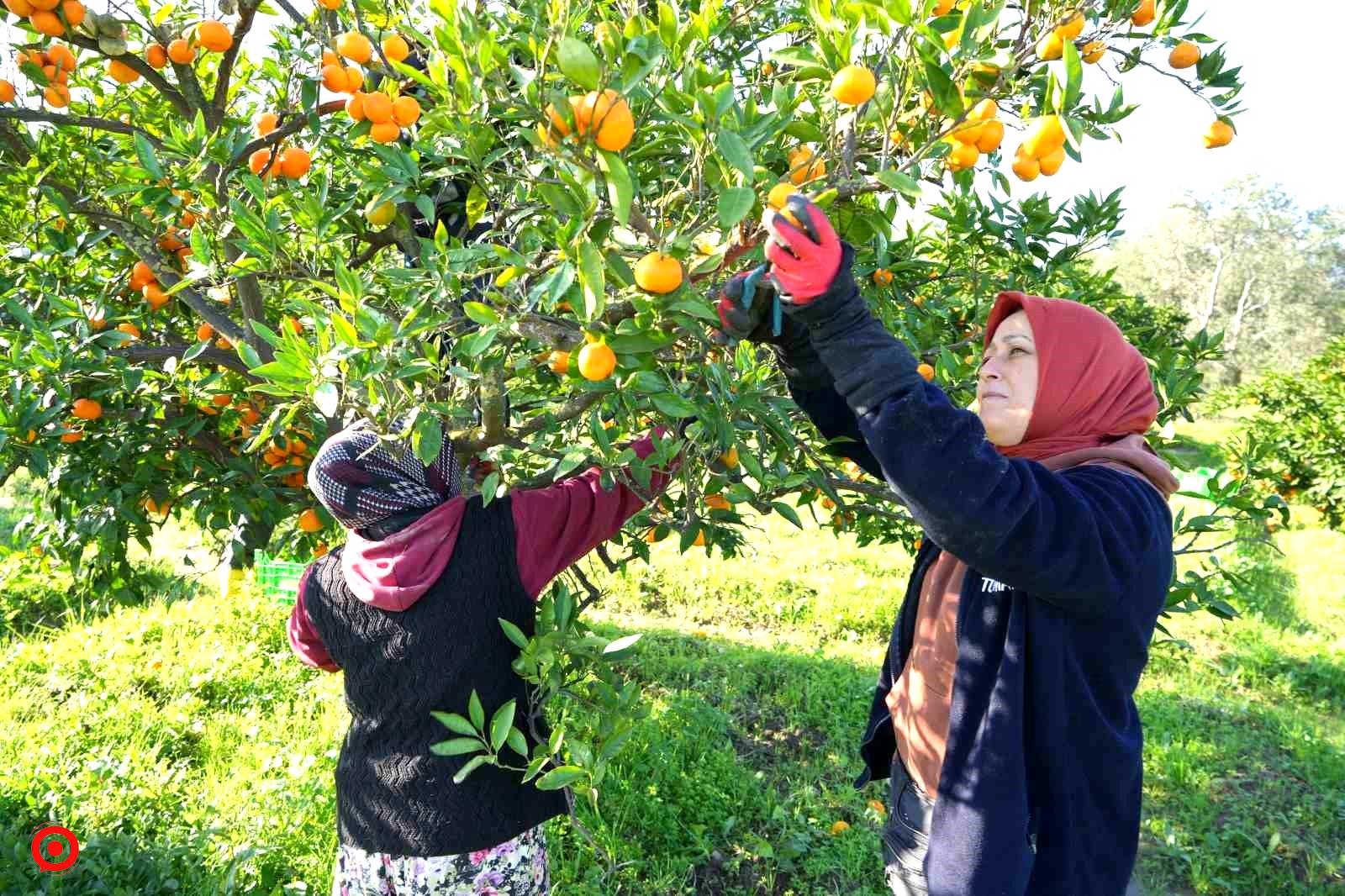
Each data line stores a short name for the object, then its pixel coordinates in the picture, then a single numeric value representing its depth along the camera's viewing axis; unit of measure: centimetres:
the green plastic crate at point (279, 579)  527
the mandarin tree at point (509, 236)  111
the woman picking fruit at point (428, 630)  152
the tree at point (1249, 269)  2873
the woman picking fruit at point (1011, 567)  111
